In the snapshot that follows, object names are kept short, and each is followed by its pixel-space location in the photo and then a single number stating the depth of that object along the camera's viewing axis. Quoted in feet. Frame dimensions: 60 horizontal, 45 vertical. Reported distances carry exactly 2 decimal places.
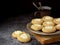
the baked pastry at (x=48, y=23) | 3.13
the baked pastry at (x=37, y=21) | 3.23
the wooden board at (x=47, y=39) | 2.88
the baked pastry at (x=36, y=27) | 3.05
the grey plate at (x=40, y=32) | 2.94
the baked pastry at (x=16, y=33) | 3.21
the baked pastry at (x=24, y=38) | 3.02
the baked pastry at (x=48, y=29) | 2.95
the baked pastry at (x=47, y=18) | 3.34
